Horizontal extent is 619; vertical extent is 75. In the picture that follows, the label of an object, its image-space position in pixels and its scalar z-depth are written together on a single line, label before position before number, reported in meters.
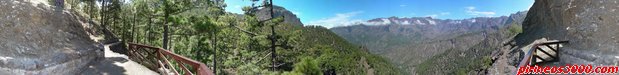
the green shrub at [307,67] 17.05
